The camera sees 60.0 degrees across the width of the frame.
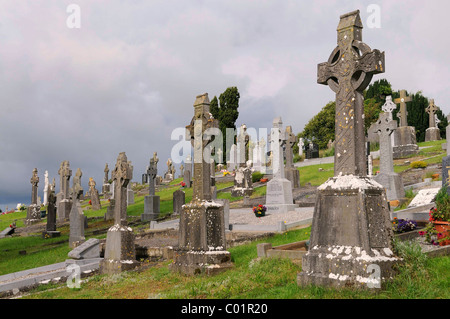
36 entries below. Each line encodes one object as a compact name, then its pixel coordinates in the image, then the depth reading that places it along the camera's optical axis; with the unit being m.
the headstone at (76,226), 16.09
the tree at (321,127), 60.97
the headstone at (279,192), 17.92
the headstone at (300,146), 50.80
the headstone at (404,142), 33.16
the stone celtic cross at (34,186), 29.12
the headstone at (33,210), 28.22
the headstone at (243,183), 26.82
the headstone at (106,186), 44.16
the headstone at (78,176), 23.98
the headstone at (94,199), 32.34
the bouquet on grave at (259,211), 16.98
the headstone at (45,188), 45.01
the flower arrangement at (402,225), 9.55
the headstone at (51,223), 19.23
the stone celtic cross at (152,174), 23.77
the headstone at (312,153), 42.57
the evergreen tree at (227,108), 55.53
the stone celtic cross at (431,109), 41.00
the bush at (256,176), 32.59
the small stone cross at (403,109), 36.62
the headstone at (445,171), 11.97
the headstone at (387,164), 16.58
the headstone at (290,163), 25.25
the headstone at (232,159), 44.16
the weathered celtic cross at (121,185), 10.92
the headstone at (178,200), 21.09
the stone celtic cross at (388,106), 34.72
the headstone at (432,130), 41.43
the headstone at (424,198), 13.89
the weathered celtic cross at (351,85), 6.11
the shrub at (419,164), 25.64
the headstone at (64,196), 27.02
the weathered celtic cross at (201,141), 9.19
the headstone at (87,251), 11.64
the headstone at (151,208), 22.06
